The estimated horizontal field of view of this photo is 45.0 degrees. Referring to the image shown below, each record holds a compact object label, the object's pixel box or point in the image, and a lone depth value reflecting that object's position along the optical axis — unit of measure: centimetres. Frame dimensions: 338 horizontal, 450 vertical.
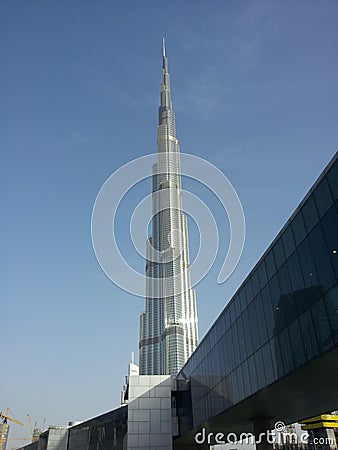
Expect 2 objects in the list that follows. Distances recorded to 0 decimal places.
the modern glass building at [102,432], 5379
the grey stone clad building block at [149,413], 4900
